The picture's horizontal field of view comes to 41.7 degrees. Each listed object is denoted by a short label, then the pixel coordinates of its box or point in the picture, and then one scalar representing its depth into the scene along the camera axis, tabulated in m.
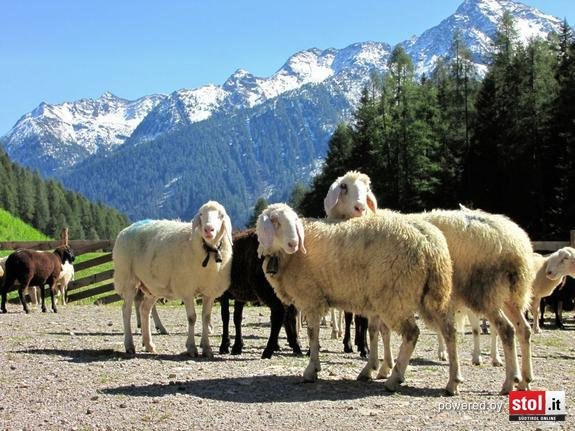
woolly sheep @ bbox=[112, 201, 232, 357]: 11.29
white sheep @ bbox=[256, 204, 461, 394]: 8.62
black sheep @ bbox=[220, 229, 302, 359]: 11.79
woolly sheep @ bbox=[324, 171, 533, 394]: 8.71
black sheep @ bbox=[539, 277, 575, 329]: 18.70
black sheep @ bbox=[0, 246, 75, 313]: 19.44
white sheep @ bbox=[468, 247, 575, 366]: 15.02
